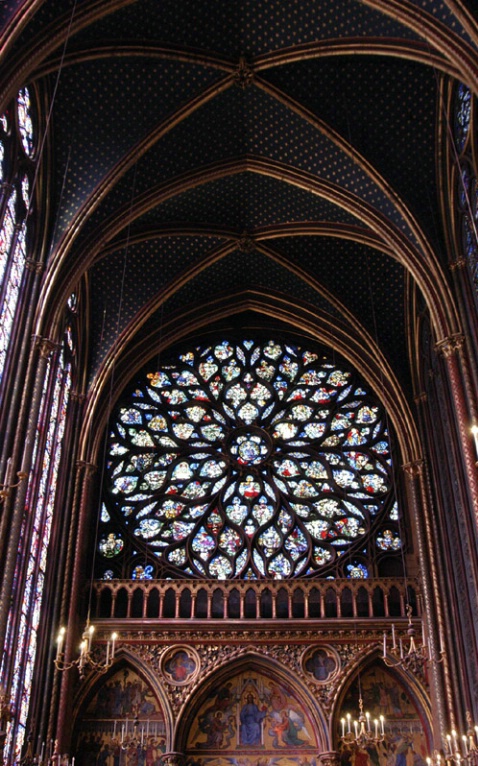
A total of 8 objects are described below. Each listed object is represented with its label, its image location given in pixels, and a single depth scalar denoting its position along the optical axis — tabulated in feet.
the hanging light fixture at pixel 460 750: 49.11
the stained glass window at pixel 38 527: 52.60
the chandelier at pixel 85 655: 44.70
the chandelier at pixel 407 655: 58.70
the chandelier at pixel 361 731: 55.11
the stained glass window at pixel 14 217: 50.08
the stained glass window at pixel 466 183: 53.16
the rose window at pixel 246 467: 67.10
